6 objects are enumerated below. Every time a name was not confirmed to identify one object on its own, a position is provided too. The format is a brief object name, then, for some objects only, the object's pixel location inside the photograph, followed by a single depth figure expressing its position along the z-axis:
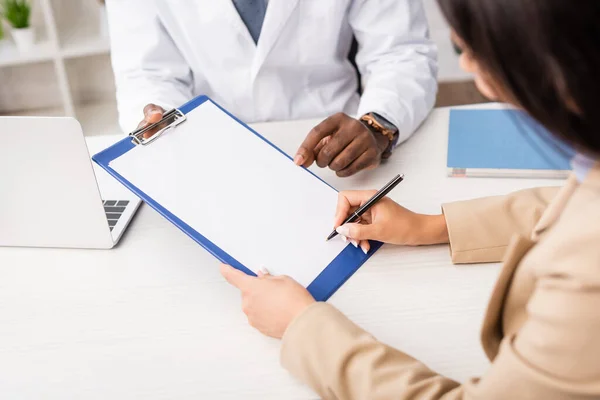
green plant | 2.21
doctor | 1.27
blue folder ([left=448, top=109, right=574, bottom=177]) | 1.04
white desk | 0.74
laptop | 0.88
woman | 0.46
